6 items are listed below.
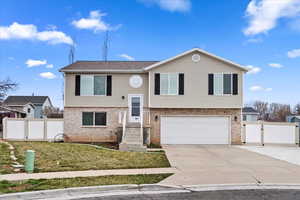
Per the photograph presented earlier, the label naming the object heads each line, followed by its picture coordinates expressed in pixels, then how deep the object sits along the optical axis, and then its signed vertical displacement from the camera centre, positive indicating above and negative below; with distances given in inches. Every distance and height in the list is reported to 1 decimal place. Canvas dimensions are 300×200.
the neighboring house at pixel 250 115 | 1485.0 -32.8
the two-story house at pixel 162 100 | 695.1 +25.1
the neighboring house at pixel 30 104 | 1540.4 +27.3
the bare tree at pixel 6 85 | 923.4 +82.2
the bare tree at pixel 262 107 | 1968.5 +16.6
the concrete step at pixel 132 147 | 557.9 -85.3
